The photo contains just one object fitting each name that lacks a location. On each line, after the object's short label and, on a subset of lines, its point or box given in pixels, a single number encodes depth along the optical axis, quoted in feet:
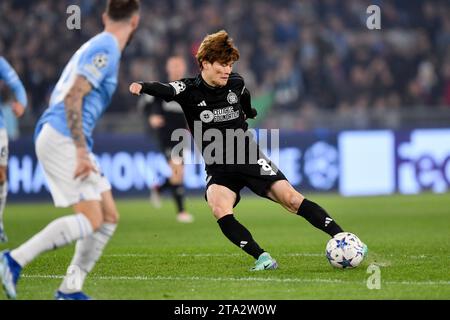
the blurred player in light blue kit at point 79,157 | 42.34
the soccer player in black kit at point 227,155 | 56.80
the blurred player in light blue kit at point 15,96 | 67.26
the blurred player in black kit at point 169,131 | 101.96
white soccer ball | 55.47
